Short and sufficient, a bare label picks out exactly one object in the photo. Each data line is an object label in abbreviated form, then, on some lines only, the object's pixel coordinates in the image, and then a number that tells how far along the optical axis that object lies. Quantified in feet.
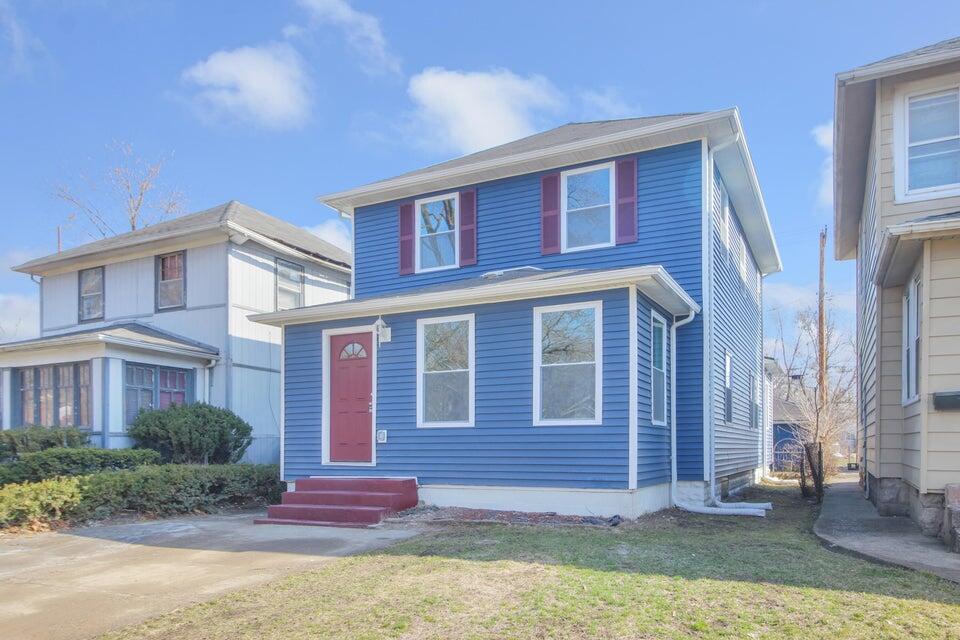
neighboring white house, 43.45
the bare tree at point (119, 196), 84.23
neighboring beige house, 23.18
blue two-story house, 28.73
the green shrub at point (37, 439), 40.04
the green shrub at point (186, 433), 42.06
